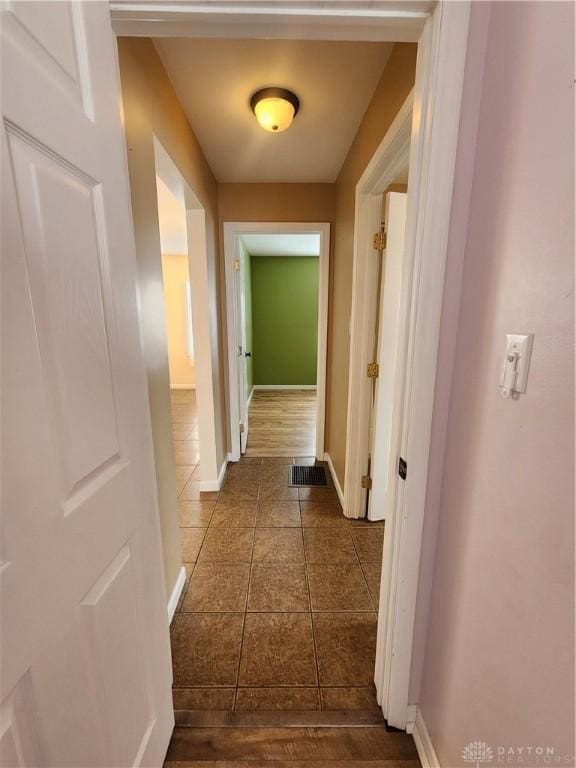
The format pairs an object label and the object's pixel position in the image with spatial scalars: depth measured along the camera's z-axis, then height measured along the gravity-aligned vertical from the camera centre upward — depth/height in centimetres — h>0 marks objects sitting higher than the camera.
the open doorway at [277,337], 276 -19
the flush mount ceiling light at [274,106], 153 +106
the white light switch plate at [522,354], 60 -6
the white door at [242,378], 298 -55
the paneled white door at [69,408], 47 -16
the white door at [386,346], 182 -13
